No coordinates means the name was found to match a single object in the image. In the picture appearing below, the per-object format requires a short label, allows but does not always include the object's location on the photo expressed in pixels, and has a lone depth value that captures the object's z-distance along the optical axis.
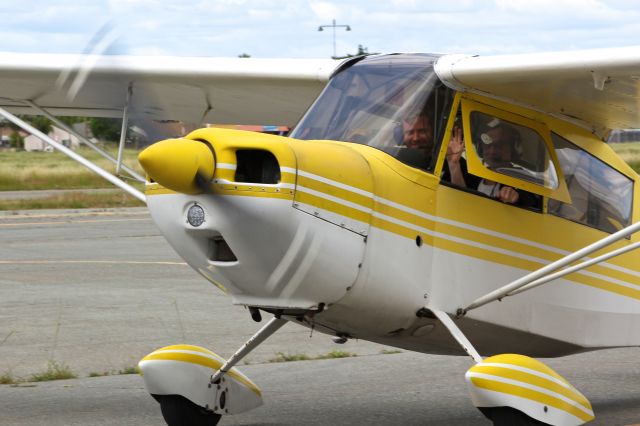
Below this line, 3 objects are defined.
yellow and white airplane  11.75
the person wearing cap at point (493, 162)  14.02
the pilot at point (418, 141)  13.53
